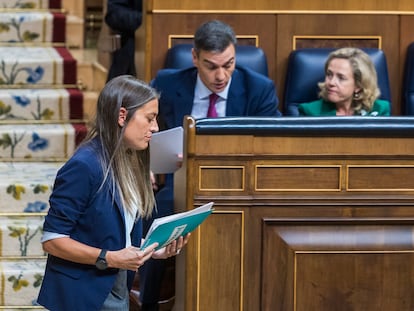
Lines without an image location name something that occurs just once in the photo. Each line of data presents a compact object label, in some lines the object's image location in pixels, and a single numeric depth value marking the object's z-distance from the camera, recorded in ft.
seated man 25.38
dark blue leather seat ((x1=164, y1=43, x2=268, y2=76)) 28.35
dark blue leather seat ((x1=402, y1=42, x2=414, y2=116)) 30.13
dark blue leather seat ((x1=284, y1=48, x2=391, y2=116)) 29.19
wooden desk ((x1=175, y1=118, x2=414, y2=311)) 20.93
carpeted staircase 28.94
